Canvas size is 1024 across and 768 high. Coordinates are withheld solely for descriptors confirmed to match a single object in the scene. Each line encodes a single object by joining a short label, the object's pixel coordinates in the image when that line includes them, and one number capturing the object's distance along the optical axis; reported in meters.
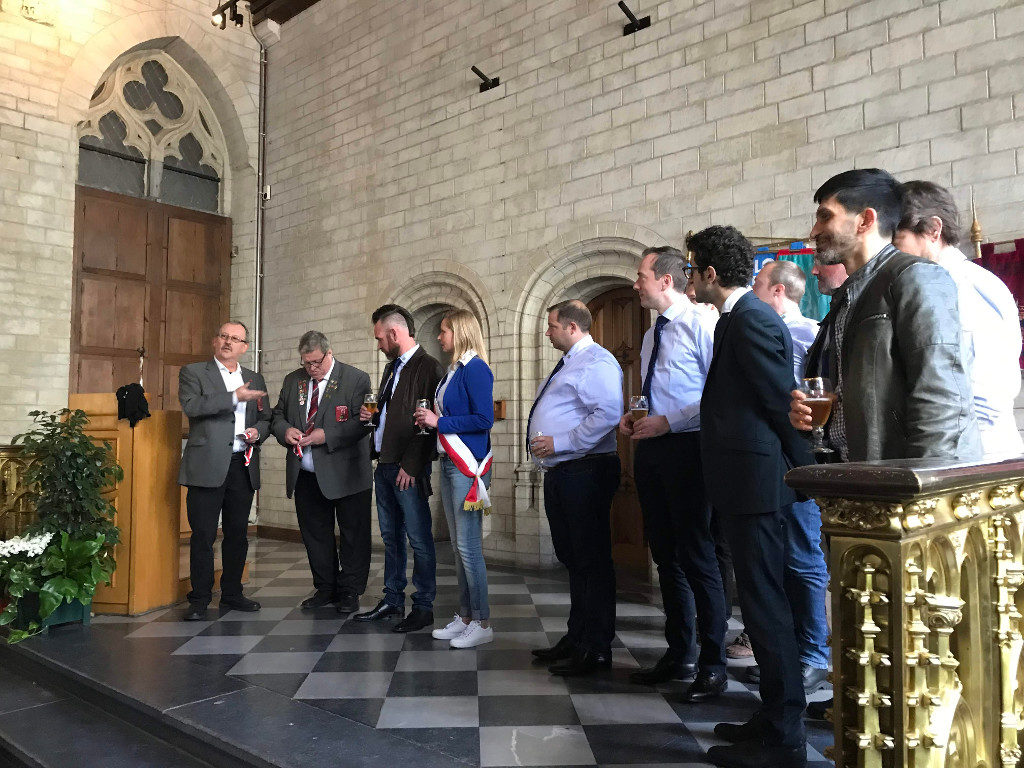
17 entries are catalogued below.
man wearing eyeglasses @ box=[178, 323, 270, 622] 4.11
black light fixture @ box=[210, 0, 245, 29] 7.85
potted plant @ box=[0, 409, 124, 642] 3.72
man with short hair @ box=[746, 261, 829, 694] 2.80
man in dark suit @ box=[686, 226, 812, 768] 2.13
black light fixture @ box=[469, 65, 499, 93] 6.34
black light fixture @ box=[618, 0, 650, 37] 5.35
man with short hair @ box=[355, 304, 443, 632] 3.75
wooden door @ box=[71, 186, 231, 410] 7.52
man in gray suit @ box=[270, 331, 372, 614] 4.23
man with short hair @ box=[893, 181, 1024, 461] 1.99
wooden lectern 4.15
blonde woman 3.45
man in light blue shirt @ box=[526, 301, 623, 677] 3.07
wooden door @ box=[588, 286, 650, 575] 5.71
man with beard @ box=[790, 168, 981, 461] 1.56
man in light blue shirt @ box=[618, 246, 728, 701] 2.80
